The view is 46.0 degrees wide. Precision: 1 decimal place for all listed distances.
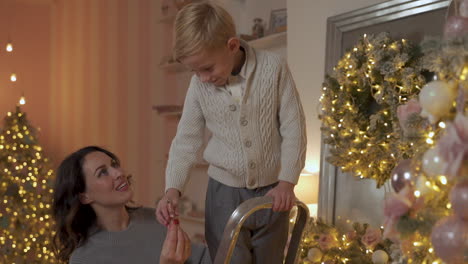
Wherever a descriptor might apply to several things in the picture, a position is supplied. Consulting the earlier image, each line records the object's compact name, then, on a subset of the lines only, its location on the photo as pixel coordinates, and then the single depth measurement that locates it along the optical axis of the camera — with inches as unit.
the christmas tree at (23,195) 149.3
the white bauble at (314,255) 103.2
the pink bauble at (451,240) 24.8
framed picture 141.1
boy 54.1
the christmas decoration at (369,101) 93.8
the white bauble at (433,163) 25.7
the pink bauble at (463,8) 27.9
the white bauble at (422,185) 27.9
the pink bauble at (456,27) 26.8
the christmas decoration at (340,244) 96.6
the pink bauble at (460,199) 24.6
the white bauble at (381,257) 87.3
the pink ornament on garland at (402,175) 28.6
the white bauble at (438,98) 26.6
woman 69.7
